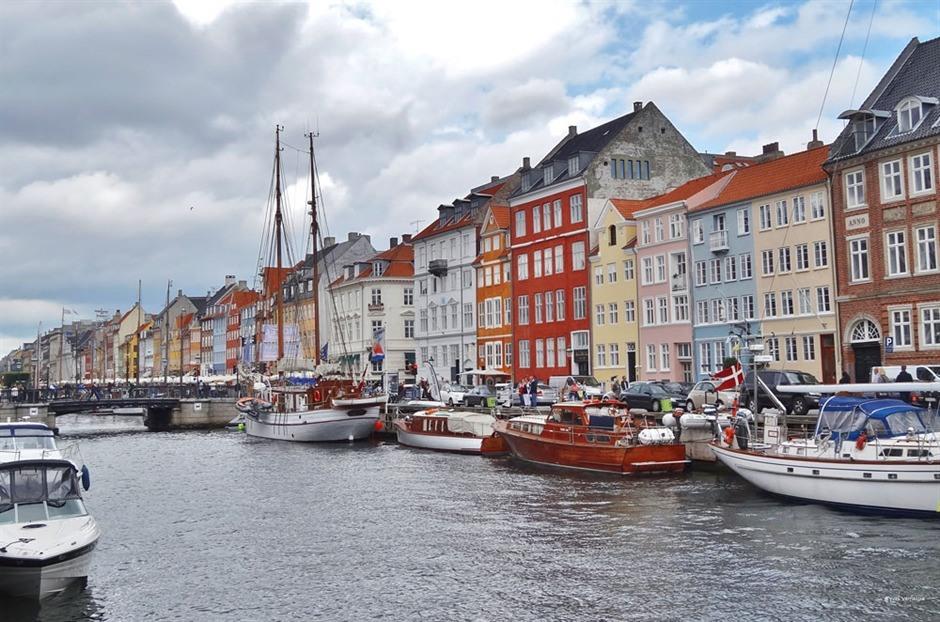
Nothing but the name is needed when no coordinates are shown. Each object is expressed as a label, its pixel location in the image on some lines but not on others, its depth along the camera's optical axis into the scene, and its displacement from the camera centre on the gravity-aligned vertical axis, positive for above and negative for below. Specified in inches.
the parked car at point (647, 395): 1813.5 -43.7
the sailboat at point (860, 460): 981.2 -101.3
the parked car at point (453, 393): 2415.1 -36.4
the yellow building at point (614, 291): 2586.1 +228.3
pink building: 2389.3 +225.7
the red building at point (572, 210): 2770.7 +492.1
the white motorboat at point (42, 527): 730.2 -108.8
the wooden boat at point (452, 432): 1823.3 -105.7
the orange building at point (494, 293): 3132.4 +278.3
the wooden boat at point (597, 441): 1392.7 -100.8
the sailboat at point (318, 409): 2289.6 -64.9
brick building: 1800.0 +282.9
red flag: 1288.1 -10.2
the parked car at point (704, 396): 1625.2 -44.1
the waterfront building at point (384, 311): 3814.0 +281.5
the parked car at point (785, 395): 1530.5 -42.7
